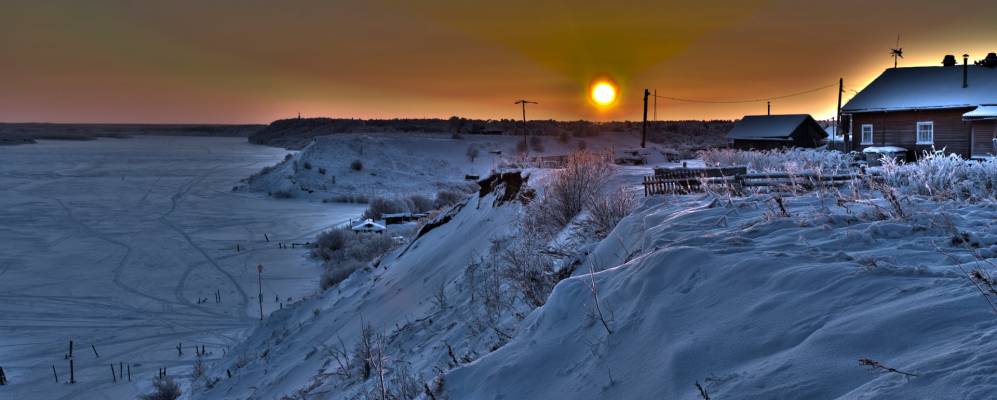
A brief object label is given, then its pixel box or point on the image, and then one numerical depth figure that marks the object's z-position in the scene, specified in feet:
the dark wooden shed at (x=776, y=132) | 162.61
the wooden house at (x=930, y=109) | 96.12
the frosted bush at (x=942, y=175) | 34.24
